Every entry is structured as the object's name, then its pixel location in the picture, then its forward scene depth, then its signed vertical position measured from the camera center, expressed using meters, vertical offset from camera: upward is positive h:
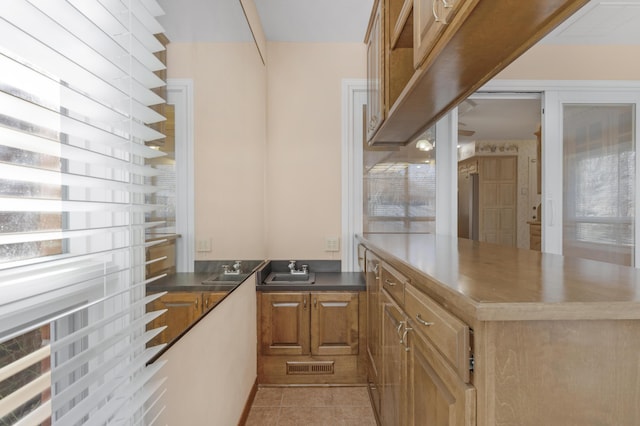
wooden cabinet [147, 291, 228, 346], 0.86 -0.31
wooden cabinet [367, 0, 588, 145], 0.96 +0.57
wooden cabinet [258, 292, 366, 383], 2.36 -0.97
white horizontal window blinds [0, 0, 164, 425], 0.48 +0.01
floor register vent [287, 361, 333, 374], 2.36 -1.14
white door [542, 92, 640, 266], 2.66 +0.28
